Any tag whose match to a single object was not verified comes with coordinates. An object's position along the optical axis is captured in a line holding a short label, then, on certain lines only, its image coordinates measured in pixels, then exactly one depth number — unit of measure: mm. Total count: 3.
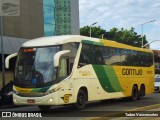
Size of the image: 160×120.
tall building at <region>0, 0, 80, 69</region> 38094
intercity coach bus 17656
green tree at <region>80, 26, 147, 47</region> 92438
